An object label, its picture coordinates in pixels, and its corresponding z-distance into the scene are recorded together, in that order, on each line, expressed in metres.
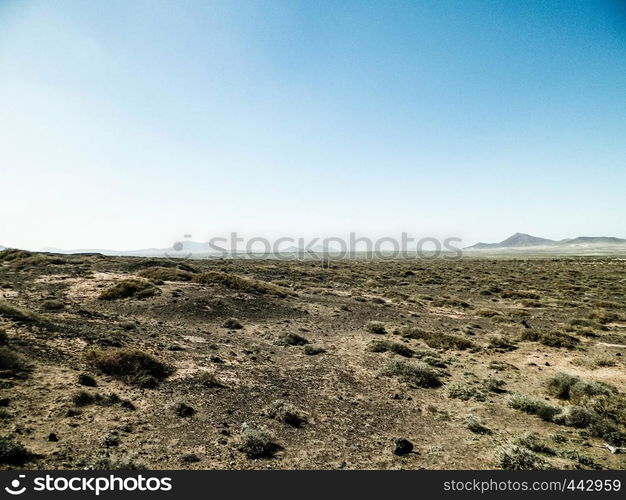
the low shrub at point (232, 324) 21.36
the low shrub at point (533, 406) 10.89
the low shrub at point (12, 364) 10.76
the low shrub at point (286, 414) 10.13
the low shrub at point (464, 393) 12.41
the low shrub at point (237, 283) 30.48
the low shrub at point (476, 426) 9.97
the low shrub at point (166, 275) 32.09
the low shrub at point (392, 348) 17.66
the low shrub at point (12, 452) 6.98
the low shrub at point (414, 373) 13.75
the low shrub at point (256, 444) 8.33
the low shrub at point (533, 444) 8.91
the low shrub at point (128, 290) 24.94
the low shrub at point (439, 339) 19.08
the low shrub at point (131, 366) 11.85
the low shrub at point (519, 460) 7.98
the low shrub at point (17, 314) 15.47
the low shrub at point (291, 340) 18.84
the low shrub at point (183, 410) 10.04
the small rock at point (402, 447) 8.71
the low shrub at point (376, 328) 21.91
